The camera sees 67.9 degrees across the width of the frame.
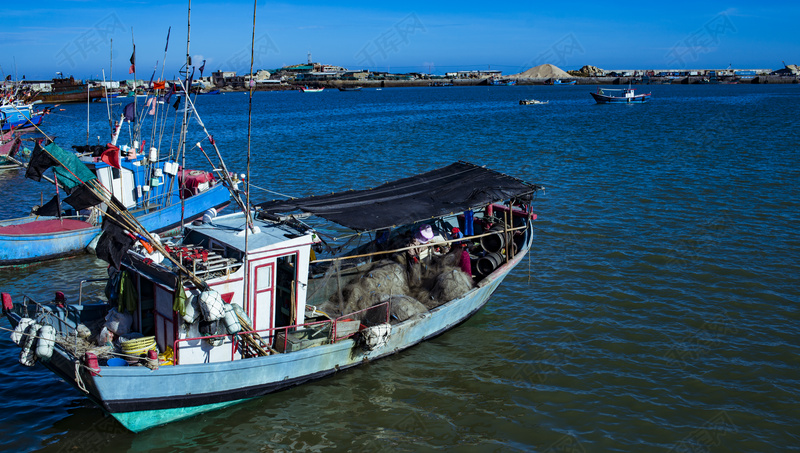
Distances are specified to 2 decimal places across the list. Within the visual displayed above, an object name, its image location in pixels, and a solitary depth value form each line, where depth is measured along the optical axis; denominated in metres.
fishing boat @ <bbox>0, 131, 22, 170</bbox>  35.60
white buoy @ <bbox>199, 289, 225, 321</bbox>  9.34
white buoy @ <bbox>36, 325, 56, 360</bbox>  9.42
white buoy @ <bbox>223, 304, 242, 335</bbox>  9.62
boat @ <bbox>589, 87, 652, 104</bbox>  90.81
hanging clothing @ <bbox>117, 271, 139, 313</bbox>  10.55
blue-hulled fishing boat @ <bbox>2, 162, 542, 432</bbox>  9.56
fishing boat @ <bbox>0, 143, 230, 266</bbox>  18.53
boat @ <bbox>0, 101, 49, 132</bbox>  43.94
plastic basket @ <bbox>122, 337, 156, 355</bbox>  9.99
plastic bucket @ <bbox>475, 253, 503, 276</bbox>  14.64
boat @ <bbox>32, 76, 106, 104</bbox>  92.19
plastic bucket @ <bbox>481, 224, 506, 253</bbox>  15.75
